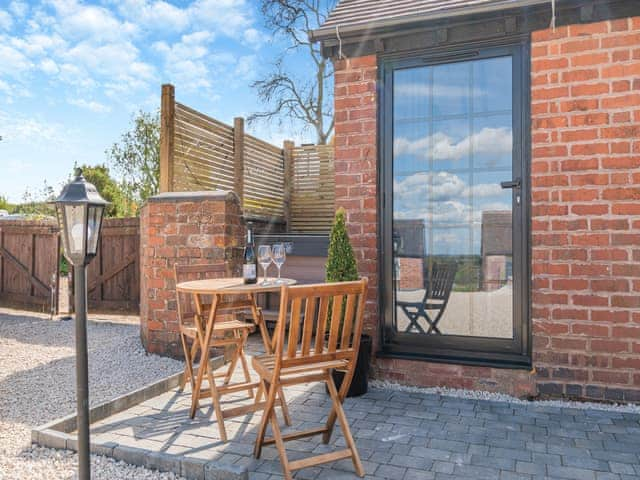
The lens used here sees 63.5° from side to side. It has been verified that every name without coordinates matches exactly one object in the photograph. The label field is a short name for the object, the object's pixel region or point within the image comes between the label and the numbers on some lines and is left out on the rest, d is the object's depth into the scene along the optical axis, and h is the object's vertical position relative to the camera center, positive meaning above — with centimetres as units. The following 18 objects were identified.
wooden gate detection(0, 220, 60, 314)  792 -35
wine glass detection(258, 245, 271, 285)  371 -11
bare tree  1152 +372
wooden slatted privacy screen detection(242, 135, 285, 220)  852 +108
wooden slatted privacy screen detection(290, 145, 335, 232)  960 +98
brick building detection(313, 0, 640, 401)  351 +44
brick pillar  478 -3
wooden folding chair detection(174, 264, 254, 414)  343 -63
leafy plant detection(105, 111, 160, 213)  1088 +178
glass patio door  379 +27
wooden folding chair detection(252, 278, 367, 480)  242 -58
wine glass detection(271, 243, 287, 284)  381 -10
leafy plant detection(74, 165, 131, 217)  1111 +118
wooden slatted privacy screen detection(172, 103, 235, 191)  645 +120
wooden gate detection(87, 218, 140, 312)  736 -42
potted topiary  380 -23
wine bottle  353 -18
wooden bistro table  310 -68
